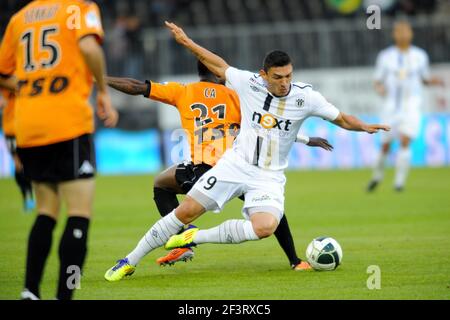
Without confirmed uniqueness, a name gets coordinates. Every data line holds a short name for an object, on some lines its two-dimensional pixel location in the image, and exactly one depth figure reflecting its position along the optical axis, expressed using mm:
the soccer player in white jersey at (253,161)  16662
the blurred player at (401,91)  34750
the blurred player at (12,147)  26047
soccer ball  17375
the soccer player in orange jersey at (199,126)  18937
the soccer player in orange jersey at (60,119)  13023
